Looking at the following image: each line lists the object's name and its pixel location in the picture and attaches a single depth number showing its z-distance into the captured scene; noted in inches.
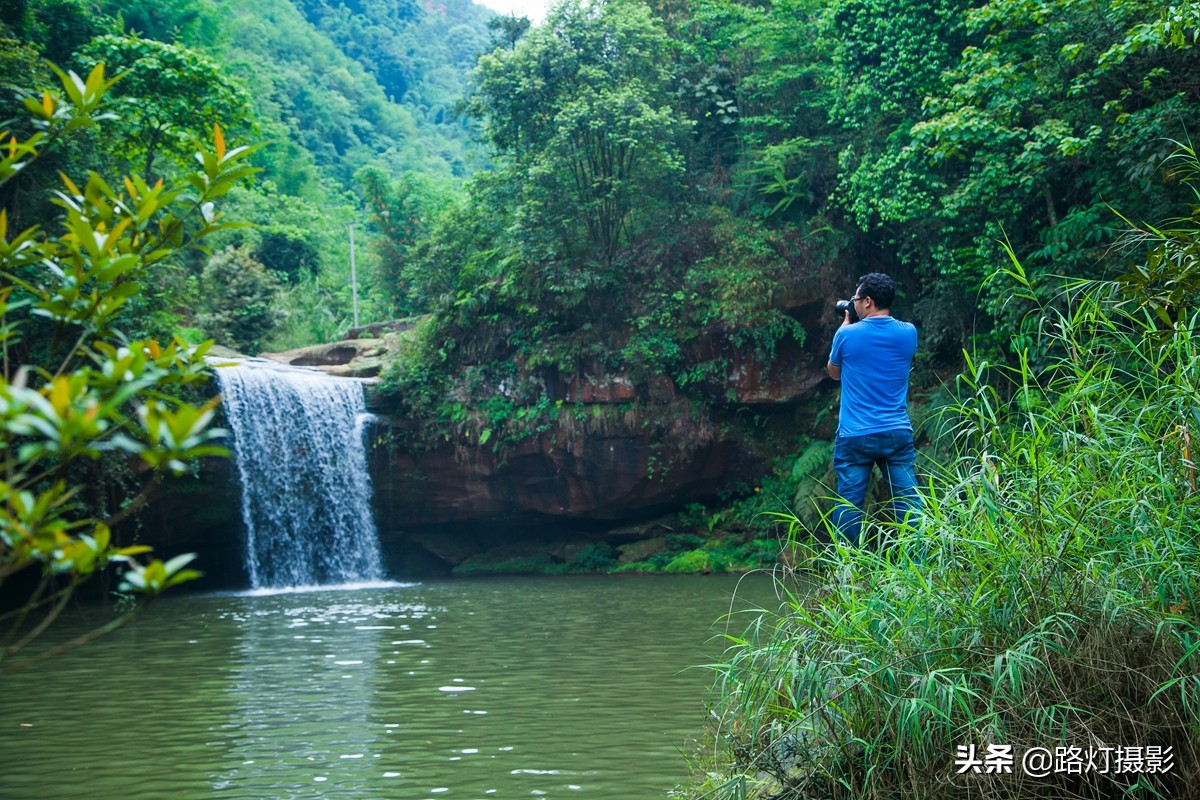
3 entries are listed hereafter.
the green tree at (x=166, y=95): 585.0
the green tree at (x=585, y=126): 669.3
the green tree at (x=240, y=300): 979.3
